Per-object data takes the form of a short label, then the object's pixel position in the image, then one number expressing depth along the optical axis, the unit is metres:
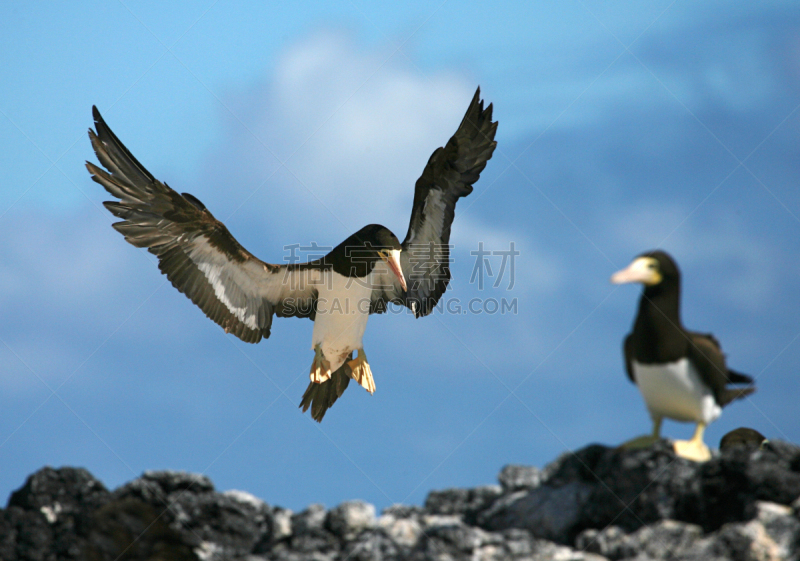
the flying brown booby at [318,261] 18.92
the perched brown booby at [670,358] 11.74
